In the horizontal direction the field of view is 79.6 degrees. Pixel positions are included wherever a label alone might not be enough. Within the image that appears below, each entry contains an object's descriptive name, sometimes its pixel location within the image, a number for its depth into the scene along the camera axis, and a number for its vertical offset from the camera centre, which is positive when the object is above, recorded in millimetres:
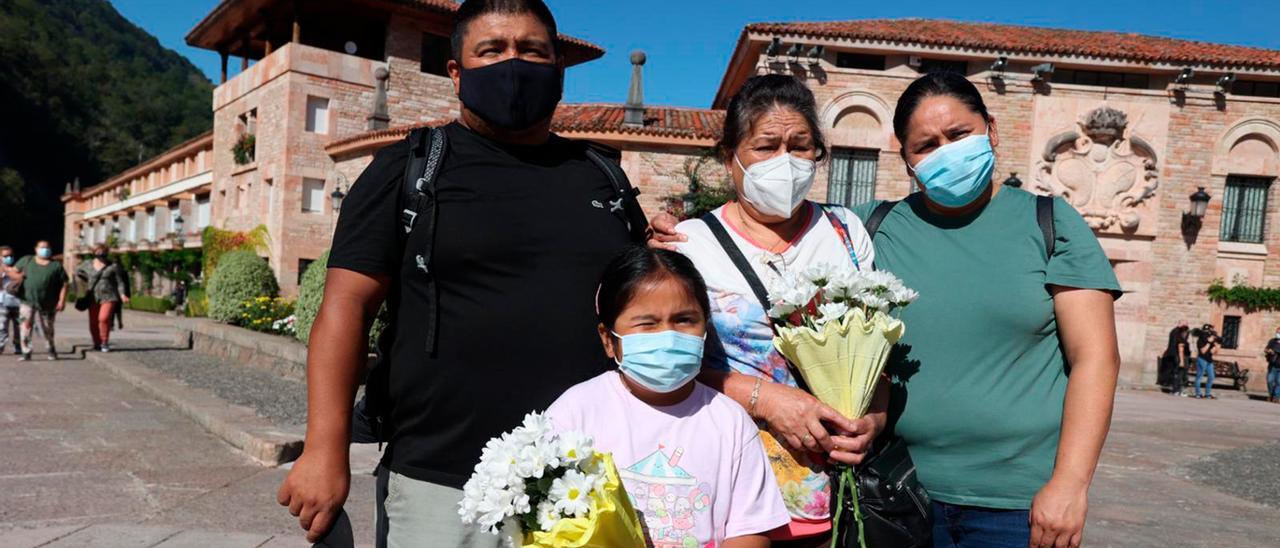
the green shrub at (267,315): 13784 -1724
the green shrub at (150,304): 31914 -3578
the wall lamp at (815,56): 18781 +4990
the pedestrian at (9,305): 12575 -1573
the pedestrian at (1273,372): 17547 -1959
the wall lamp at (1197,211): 19375 +1799
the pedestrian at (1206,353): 17188 -1597
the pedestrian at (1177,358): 17953 -1844
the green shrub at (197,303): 24391 -2639
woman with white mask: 2020 -8
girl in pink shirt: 1886 -434
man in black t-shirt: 1910 -208
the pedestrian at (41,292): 12047 -1246
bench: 19391 -2256
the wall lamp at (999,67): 18767 +5010
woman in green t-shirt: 2025 -240
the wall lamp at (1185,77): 19183 +5140
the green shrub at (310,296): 10007 -892
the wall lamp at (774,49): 18603 +5063
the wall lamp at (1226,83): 19453 +5120
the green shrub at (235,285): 16375 -1329
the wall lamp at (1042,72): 18828 +4966
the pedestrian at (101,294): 13195 -1339
